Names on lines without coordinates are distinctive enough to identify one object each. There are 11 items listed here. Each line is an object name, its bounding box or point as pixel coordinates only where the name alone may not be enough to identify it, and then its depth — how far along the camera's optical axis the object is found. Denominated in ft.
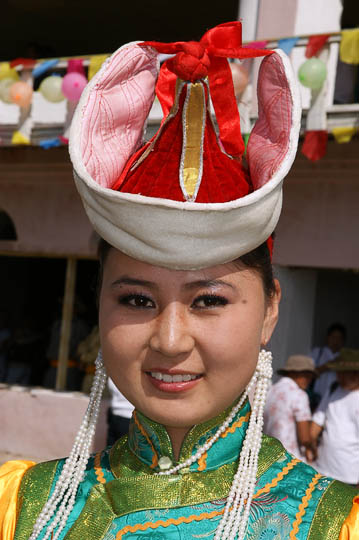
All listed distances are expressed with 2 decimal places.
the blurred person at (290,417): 15.75
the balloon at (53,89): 21.11
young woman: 4.00
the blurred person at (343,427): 15.07
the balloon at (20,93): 22.31
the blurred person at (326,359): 18.58
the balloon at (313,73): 18.04
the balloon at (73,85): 20.30
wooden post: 23.86
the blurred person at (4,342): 26.14
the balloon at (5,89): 22.52
